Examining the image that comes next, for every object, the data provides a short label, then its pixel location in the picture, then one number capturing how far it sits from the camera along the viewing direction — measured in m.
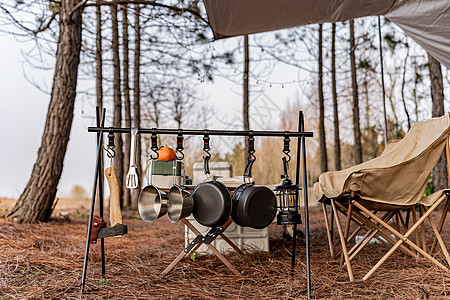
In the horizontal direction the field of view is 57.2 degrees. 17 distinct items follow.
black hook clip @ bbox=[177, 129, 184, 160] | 1.95
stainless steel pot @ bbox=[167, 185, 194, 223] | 1.88
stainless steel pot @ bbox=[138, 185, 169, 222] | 1.94
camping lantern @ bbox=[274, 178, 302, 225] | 2.01
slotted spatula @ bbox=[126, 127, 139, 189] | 1.86
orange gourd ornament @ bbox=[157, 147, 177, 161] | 2.28
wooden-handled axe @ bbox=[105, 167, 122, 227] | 2.02
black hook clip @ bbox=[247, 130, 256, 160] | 1.99
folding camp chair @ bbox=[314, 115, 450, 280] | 2.19
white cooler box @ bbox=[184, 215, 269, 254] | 2.95
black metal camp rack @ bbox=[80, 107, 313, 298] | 1.96
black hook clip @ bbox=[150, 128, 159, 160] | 1.95
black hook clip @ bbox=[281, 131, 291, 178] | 2.05
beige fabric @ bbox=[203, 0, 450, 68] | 3.05
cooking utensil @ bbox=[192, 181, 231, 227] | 1.90
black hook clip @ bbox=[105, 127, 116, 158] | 1.97
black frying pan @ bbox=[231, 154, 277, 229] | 1.91
